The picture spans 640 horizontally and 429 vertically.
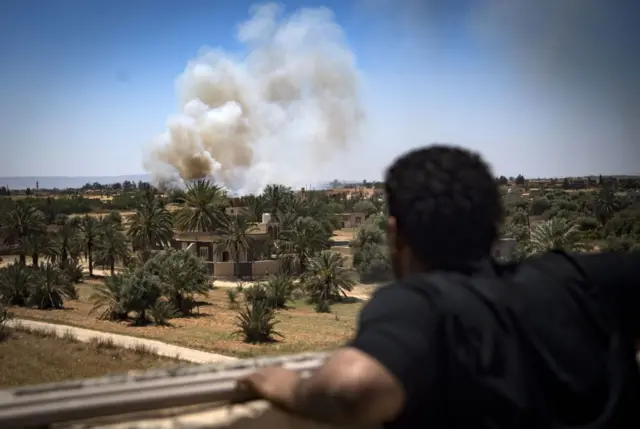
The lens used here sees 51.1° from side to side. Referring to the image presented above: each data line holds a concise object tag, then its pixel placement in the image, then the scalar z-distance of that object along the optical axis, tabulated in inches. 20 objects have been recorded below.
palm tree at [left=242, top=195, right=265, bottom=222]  1939.0
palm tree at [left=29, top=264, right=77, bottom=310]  1082.7
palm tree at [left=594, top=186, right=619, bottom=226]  1473.9
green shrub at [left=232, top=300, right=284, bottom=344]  847.7
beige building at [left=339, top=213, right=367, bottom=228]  2391.7
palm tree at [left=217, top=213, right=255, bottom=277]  1550.2
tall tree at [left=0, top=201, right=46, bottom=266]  1503.4
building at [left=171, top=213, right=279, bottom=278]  1556.3
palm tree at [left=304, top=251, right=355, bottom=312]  1197.7
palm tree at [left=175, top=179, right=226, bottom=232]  1683.1
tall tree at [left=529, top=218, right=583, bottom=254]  1064.8
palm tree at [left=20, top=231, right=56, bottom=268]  1414.9
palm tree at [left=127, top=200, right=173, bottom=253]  1555.1
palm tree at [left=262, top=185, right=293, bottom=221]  1984.5
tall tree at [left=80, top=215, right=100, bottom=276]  1520.7
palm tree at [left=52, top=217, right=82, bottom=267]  1483.8
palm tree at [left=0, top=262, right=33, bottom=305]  1101.7
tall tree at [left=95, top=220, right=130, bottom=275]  1485.0
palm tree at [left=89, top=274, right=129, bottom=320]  1007.0
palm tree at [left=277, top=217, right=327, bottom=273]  1467.8
